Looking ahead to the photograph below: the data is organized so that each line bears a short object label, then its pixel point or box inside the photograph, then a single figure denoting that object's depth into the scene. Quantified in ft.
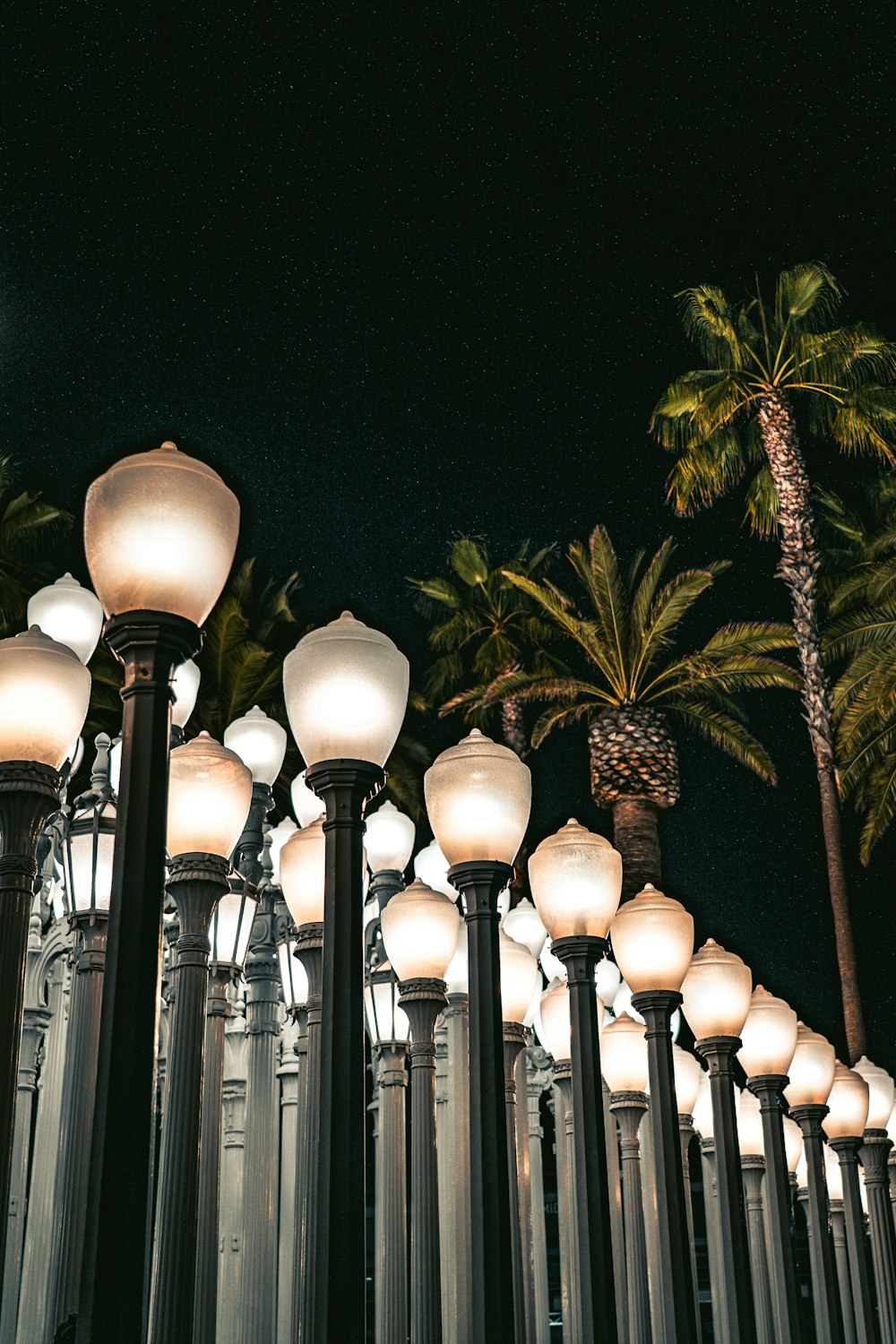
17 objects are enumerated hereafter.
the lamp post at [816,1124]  42.14
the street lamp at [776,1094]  36.22
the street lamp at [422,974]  27.27
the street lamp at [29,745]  20.40
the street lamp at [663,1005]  27.81
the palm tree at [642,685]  80.07
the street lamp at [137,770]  13.82
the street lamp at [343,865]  17.30
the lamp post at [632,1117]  38.88
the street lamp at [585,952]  24.97
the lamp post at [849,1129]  47.60
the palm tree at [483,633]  99.76
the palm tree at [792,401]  92.32
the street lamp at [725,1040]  31.71
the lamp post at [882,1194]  52.95
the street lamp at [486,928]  20.75
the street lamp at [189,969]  20.25
